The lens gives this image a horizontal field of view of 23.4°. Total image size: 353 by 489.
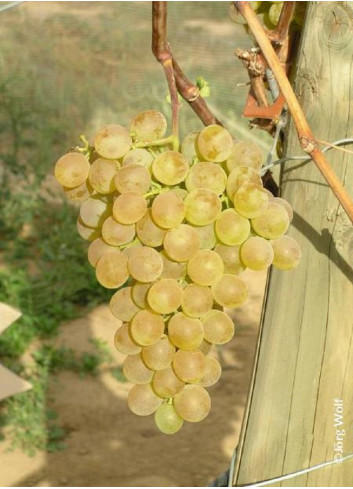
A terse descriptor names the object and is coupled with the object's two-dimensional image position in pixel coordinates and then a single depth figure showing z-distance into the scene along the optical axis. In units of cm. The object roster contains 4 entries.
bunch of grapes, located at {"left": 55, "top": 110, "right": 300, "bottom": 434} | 94
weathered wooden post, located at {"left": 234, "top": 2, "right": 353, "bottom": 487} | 110
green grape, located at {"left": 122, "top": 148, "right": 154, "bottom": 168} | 97
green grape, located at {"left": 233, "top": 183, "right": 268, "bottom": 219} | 94
